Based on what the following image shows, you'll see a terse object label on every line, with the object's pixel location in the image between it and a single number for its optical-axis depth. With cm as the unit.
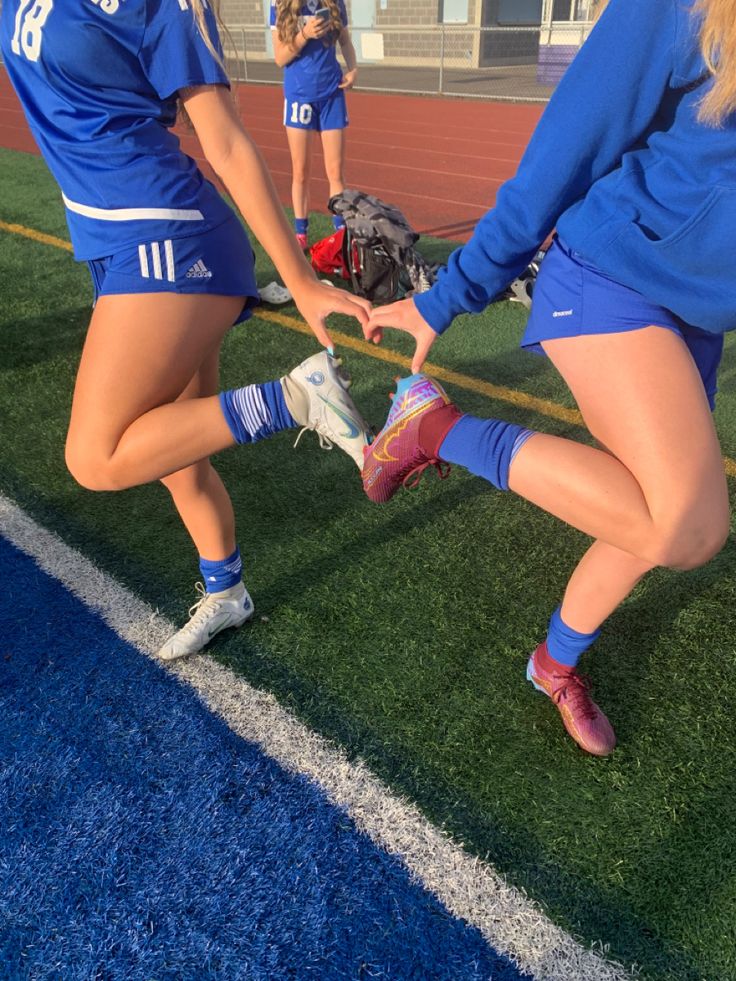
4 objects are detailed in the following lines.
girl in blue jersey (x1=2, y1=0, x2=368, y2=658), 170
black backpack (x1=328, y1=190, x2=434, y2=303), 538
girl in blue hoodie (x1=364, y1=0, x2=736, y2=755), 147
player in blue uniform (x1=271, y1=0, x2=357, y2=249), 606
